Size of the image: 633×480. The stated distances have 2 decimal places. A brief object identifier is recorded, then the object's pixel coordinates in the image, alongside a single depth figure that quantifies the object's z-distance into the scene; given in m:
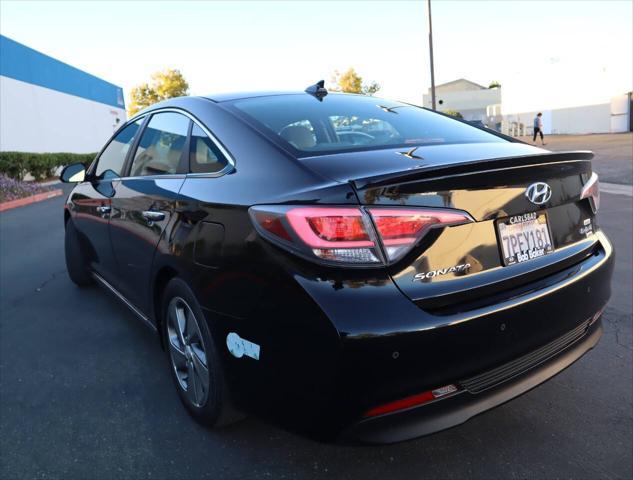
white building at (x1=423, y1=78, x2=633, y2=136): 33.78
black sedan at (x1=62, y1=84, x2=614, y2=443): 1.68
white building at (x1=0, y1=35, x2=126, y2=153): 22.45
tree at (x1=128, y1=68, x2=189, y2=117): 50.37
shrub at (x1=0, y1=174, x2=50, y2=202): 12.85
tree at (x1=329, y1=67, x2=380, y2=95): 50.88
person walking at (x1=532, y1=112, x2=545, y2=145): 24.74
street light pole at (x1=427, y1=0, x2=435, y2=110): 20.45
